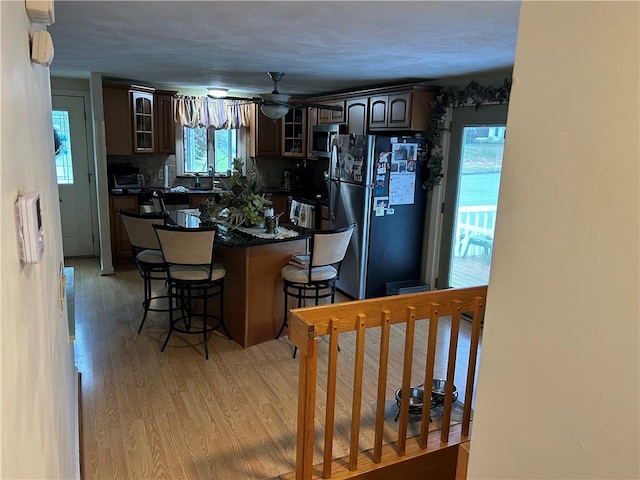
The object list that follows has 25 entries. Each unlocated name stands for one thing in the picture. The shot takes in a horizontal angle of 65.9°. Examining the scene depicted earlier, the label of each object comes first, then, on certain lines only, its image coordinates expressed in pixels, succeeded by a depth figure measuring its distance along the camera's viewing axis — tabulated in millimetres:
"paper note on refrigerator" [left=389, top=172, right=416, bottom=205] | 5016
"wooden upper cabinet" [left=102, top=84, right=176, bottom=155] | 5875
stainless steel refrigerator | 4930
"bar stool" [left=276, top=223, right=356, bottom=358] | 3709
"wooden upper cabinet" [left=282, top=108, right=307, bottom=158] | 6859
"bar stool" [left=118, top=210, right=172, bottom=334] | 3938
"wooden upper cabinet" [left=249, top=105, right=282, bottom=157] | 7051
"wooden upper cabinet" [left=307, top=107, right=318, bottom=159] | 6516
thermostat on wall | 762
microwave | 5906
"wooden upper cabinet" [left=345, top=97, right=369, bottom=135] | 5500
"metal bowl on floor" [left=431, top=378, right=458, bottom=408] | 3061
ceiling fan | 4109
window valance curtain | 6738
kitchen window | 7035
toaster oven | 6324
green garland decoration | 4402
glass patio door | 4547
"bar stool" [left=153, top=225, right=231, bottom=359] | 3521
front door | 6203
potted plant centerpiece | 4164
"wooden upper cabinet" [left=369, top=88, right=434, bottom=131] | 4859
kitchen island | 3903
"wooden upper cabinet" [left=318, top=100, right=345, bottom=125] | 5910
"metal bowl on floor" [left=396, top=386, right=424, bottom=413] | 3021
